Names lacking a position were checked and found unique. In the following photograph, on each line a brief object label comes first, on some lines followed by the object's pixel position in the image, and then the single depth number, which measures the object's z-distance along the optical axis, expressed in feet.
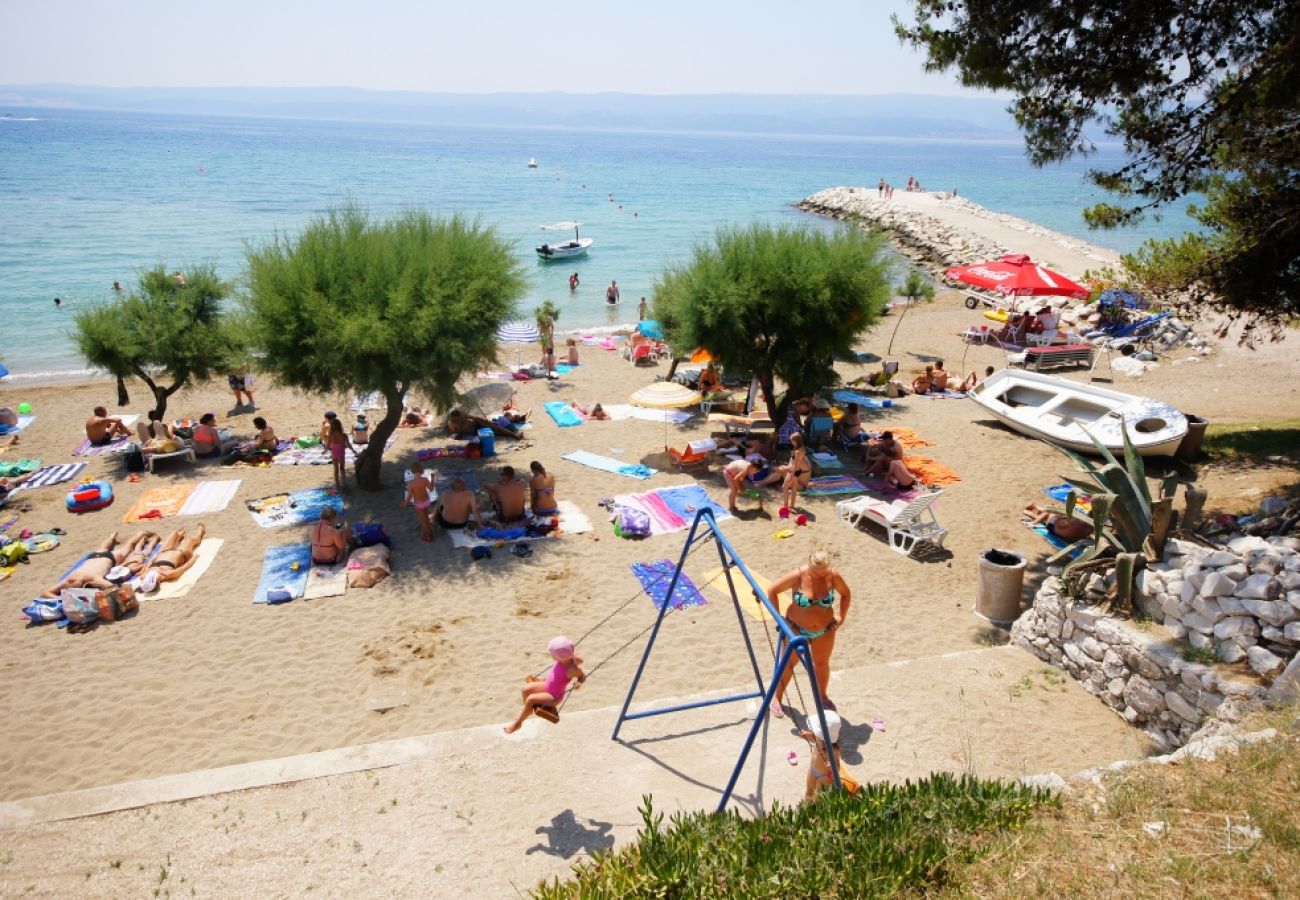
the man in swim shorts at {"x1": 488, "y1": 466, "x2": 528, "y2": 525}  40.19
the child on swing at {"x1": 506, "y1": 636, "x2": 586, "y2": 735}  20.06
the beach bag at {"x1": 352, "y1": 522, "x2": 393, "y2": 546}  37.76
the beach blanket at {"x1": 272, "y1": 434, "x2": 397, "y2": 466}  50.11
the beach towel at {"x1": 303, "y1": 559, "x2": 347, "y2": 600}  33.81
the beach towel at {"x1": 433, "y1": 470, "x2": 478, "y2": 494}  45.14
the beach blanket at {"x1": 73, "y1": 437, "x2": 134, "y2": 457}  52.03
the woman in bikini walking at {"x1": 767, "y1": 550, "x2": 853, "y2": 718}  21.89
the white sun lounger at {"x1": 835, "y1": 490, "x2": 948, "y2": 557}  37.52
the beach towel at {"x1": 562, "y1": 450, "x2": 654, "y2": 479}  47.42
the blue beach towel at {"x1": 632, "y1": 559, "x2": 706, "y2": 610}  32.94
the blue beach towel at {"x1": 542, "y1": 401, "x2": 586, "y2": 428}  57.36
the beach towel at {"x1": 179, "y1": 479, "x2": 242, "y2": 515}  42.45
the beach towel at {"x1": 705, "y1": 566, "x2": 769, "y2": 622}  31.12
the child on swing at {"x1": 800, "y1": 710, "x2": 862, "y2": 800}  18.47
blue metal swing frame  16.81
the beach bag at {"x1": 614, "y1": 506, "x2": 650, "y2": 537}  38.91
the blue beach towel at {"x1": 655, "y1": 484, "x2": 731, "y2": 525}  41.65
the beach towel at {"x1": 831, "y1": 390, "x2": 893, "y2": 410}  60.75
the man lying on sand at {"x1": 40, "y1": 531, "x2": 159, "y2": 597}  32.86
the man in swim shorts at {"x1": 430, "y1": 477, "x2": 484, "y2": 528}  39.83
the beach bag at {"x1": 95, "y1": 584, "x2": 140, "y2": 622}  31.53
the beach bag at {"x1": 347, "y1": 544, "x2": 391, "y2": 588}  34.60
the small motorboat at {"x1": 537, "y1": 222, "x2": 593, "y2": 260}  151.33
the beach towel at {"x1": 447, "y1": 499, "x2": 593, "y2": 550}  38.58
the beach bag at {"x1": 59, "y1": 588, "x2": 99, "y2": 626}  31.30
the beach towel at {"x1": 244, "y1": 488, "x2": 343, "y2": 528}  41.27
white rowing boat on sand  44.21
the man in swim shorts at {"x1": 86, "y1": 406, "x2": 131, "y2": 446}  52.90
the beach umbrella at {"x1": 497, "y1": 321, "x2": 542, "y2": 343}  63.26
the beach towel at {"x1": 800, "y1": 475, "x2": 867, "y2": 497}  44.68
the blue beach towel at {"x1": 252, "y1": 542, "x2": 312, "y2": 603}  33.94
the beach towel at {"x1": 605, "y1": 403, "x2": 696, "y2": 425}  58.95
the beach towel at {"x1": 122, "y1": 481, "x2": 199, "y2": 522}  41.44
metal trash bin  30.81
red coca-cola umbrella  66.08
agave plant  25.25
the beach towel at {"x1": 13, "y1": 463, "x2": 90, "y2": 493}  46.32
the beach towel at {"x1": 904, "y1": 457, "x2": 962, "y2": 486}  45.80
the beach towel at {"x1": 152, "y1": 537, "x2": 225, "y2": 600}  33.91
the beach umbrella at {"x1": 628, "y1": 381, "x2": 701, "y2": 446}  46.65
